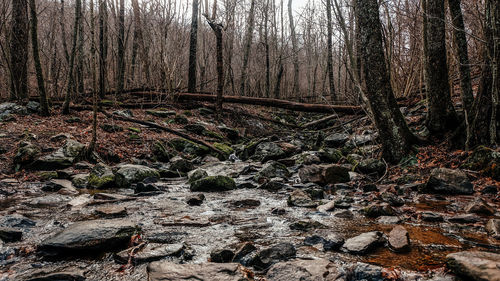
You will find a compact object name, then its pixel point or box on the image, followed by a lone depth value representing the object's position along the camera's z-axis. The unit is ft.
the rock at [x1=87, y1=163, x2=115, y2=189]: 19.56
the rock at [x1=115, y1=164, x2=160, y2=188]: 20.33
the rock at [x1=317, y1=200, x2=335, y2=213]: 14.11
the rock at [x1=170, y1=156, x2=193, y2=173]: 25.41
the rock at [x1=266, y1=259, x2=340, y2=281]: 7.56
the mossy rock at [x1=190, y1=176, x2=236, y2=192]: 19.58
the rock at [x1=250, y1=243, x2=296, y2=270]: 8.52
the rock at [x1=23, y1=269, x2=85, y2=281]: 7.61
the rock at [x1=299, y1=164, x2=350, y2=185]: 19.61
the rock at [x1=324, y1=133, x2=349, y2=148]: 31.86
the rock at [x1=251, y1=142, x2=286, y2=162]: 28.89
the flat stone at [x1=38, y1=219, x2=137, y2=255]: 9.27
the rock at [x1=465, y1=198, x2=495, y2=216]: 11.83
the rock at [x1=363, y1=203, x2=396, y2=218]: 12.75
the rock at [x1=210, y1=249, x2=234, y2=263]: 8.79
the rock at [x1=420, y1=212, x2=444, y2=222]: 11.75
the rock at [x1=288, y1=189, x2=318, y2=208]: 15.06
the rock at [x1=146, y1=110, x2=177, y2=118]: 38.78
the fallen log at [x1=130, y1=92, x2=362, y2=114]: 36.71
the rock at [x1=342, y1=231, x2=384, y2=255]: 9.11
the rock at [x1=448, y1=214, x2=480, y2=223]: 11.24
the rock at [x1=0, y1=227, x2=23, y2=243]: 10.17
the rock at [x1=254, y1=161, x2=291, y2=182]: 22.26
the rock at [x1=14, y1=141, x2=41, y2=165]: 21.33
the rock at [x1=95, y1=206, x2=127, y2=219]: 13.41
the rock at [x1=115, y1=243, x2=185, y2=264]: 8.86
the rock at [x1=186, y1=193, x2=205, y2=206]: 16.06
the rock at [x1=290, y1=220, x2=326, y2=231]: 11.66
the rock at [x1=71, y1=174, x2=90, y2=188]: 19.52
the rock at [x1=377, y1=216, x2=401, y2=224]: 11.94
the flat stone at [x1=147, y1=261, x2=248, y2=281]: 7.40
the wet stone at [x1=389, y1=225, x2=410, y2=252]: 9.07
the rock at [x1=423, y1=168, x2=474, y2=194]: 14.84
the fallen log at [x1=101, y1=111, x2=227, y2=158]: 32.80
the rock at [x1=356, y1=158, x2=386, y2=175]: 19.90
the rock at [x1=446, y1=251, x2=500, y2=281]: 6.50
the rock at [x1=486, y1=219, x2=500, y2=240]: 9.66
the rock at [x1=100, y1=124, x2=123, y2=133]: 29.76
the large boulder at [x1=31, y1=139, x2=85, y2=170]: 21.57
